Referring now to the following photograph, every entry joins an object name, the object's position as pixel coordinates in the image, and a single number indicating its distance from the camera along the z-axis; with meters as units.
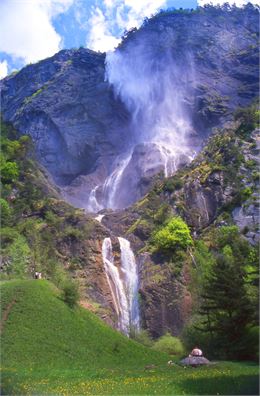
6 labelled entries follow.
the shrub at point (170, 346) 34.53
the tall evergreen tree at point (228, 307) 28.88
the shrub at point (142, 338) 38.81
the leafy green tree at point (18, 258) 41.19
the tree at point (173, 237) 54.91
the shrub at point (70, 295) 31.06
